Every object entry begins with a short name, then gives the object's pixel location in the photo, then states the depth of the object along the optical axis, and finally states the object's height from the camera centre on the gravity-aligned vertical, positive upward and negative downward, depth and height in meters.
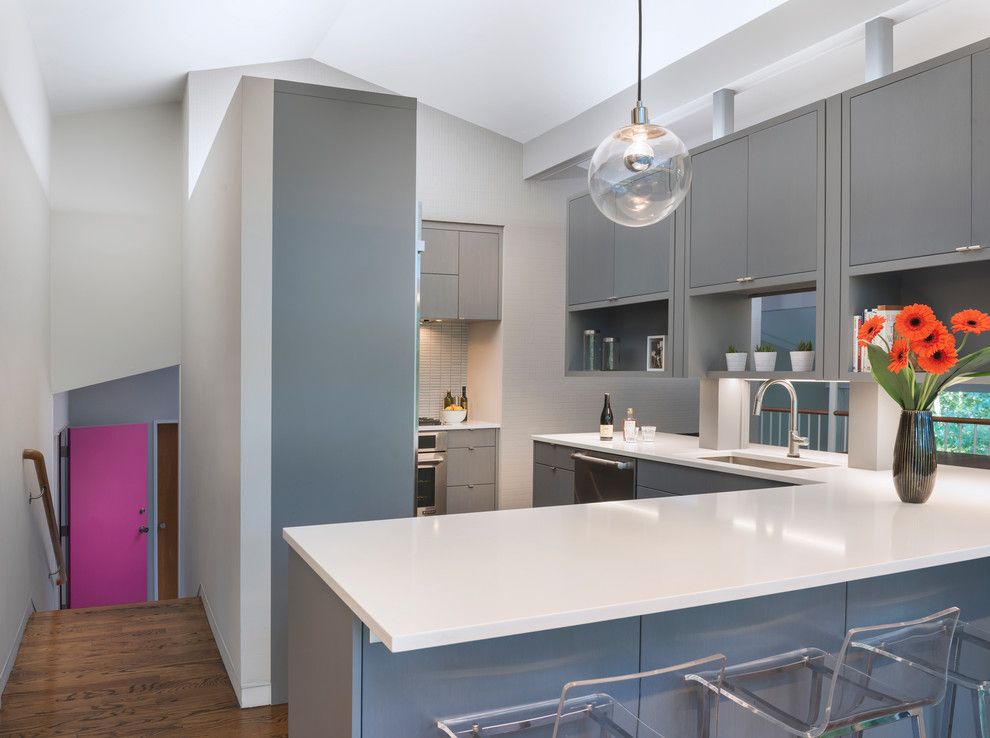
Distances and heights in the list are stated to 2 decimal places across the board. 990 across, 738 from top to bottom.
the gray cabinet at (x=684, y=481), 3.32 -0.51
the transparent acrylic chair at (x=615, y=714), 1.34 -0.64
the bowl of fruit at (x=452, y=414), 6.14 -0.36
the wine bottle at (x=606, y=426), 4.66 -0.34
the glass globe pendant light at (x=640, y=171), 2.16 +0.57
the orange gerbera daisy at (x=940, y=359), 2.18 +0.03
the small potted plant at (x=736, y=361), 3.98 +0.05
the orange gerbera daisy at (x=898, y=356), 2.24 +0.04
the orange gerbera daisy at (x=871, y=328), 2.31 +0.13
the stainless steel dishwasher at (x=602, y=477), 3.96 -0.58
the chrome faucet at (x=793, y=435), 3.64 -0.31
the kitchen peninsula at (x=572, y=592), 1.38 -0.41
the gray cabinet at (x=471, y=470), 5.89 -0.78
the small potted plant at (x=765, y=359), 3.78 +0.06
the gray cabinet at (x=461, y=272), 5.88 +0.77
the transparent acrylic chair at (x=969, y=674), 2.01 -0.83
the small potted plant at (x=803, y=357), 3.49 +0.06
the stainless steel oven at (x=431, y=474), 5.68 -0.79
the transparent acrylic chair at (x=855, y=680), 1.59 -0.68
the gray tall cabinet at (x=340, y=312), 2.95 +0.23
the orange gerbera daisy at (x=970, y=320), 2.21 +0.15
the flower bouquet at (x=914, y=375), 2.20 -0.01
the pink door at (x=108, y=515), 6.54 -1.28
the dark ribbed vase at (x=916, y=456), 2.31 -0.26
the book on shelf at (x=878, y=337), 3.04 +0.16
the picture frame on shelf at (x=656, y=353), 4.50 +0.10
